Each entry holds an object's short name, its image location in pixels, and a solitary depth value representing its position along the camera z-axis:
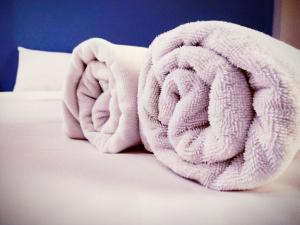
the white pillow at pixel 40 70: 1.96
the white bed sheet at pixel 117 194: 0.34
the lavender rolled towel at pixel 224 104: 0.38
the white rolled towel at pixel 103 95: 0.59
